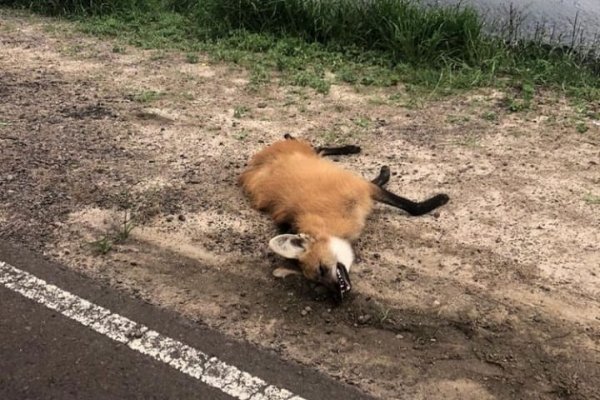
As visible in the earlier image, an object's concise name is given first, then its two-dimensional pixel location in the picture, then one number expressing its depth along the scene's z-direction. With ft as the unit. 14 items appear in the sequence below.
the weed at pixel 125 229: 13.82
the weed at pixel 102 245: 13.35
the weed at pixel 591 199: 14.93
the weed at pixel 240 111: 19.76
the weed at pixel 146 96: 20.83
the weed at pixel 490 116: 19.31
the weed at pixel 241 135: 18.42
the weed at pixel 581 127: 18.28
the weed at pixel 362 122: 19.25
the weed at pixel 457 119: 19.30
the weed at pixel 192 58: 24.31
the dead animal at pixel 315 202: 12.61
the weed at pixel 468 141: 17.88
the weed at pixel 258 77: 22.02
